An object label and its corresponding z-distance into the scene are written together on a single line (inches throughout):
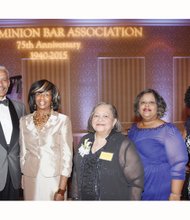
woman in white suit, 68.6
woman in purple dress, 62.7
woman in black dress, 56.4
